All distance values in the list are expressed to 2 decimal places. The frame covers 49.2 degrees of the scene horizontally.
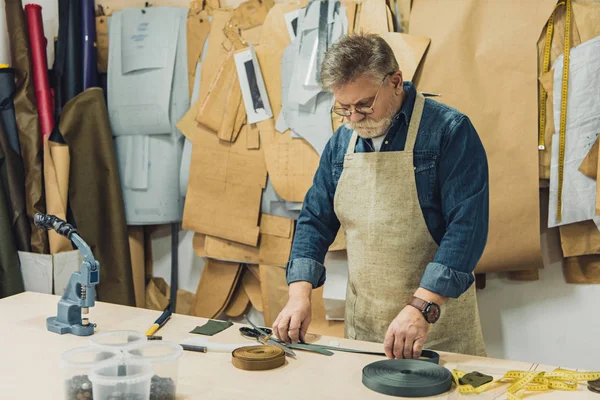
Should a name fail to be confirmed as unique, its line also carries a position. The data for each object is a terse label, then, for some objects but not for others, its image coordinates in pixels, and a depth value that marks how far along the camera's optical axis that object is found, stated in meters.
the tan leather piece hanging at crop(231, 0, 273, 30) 3.27
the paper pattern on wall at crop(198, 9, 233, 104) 3.36
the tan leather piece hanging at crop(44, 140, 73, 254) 3.34
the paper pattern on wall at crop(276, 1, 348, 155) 3.03
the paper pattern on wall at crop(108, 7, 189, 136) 3.50
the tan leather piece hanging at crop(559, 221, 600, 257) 2.66
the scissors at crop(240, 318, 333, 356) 1.80
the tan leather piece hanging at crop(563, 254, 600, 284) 2.71
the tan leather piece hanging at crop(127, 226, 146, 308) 3.69
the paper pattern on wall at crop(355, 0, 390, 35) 2.92
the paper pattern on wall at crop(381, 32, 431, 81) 2.80
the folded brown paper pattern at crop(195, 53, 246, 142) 3.31
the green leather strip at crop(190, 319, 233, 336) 1.99
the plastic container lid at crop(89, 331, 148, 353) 1.49
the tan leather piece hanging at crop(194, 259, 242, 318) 3.46
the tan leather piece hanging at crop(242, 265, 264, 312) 3.43
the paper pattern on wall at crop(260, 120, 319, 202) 3.12
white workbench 1.50
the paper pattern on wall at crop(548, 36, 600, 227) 2.58
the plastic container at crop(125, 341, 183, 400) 1.42
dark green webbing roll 1.48
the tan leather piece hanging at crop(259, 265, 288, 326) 3.29
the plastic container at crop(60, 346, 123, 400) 1.36
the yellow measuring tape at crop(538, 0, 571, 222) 2.62
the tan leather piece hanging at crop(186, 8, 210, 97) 3.44
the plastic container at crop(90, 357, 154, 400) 1.31
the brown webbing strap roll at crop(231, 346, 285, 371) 1.66
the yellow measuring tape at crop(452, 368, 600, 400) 1.50
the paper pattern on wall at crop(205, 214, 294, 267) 3.28
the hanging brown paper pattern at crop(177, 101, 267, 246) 3.32
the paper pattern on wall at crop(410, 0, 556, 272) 2.68
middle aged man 1.85
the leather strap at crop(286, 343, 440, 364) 1.73
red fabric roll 3.43
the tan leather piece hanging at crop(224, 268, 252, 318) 3.50
